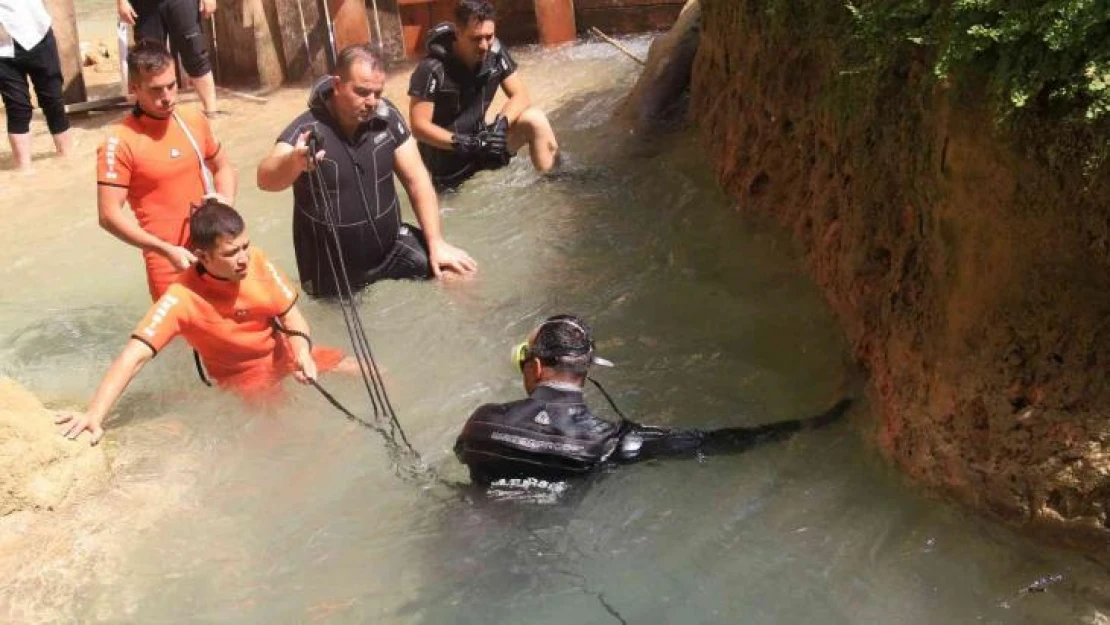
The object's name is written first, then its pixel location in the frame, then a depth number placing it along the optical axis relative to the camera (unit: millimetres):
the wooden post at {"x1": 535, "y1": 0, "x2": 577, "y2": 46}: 11434
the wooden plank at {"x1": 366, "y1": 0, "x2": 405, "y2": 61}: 11445
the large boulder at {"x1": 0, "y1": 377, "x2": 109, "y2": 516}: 4738
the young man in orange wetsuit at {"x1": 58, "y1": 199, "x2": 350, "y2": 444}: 4961
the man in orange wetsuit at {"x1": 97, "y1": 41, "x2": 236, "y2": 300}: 5578
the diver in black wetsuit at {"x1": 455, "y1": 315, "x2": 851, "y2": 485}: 4238
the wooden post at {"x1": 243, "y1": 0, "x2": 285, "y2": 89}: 11172
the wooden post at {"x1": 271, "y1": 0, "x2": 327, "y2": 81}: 11211
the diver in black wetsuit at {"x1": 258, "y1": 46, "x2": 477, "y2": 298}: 5938
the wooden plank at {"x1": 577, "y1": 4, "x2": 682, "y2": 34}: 11422
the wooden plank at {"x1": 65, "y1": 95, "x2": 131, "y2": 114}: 10637
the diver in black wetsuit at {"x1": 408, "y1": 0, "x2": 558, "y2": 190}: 7684
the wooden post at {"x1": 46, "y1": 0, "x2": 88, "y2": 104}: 10570
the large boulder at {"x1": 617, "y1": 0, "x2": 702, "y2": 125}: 8617
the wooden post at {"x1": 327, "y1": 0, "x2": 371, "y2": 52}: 11266
